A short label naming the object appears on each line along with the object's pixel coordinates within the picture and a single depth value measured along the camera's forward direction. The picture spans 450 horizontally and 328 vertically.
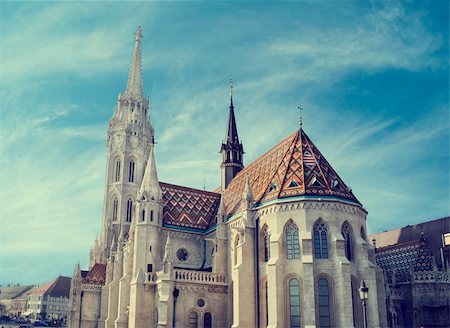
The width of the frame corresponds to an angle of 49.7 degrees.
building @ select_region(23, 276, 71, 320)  101.75
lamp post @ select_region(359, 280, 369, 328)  23.29
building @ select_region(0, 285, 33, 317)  114.38
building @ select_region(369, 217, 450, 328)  42.50
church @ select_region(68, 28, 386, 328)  34.84
